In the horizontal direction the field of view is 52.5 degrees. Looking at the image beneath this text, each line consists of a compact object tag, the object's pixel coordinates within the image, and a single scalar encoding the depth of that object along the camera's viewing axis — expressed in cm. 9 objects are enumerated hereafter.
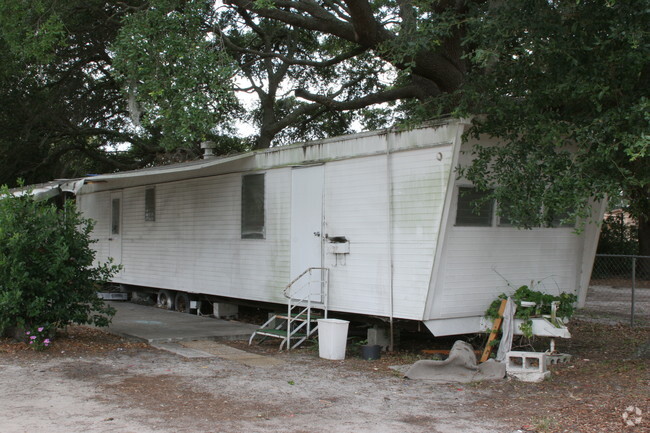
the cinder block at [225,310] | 1185
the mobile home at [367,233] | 793
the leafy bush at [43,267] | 820
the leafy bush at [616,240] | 2445
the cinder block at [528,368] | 704
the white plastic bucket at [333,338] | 826
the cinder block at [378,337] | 876
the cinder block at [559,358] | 794
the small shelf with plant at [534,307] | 774
